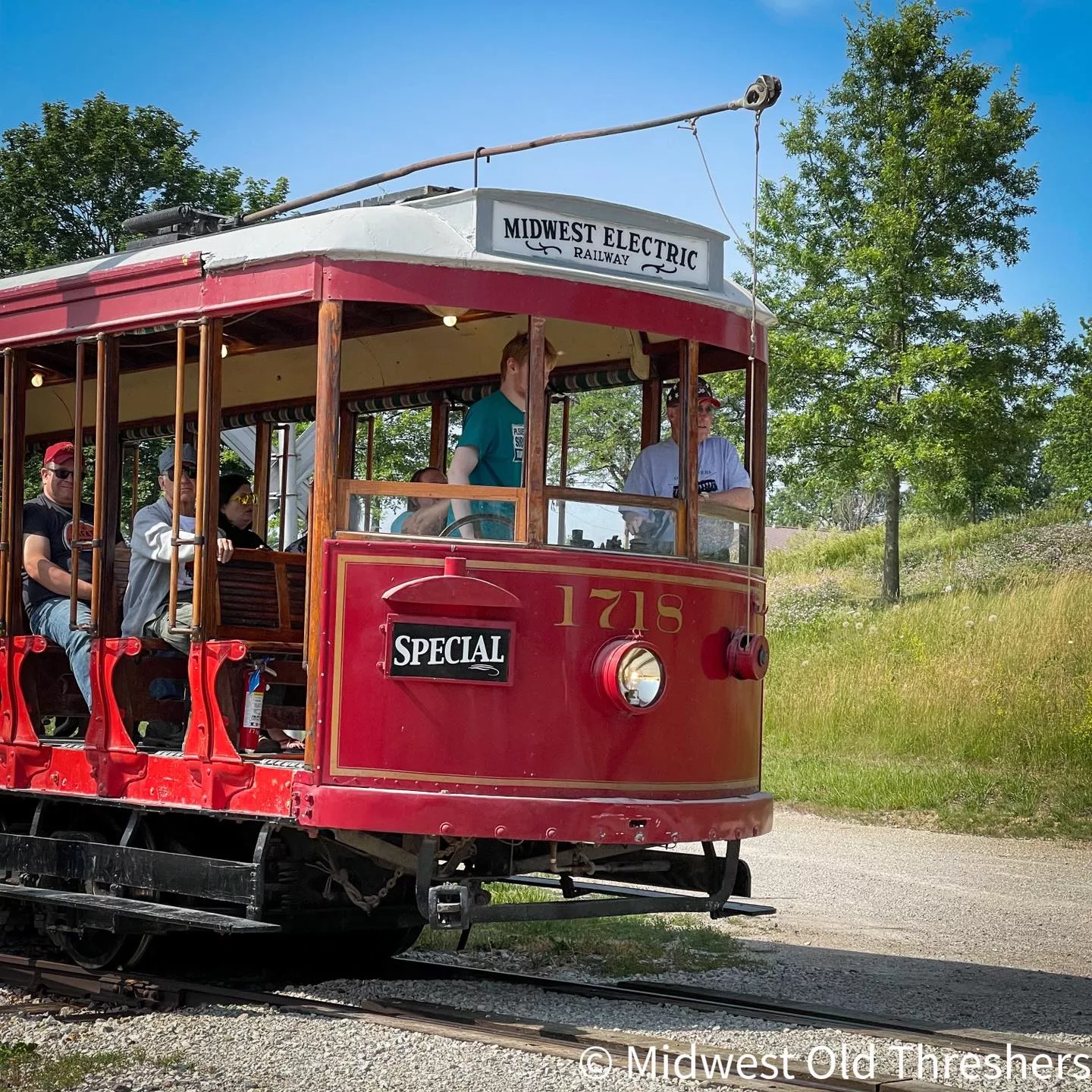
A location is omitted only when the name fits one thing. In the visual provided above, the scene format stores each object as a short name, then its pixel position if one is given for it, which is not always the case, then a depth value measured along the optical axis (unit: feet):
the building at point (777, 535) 193.45
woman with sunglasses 27.58
